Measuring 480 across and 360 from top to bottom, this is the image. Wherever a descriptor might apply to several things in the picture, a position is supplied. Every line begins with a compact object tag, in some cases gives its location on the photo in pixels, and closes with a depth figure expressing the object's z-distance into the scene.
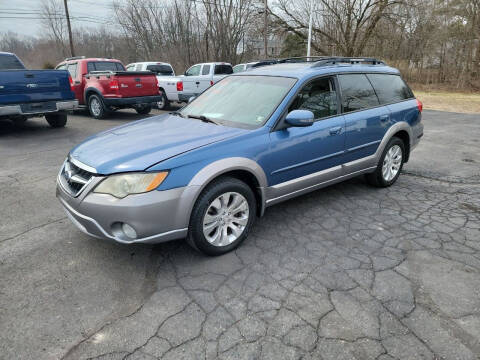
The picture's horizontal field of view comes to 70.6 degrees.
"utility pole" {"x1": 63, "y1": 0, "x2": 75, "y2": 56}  26.47
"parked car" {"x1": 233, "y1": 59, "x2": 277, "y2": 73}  14.19
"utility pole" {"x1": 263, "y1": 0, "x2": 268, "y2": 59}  24.95
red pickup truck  9.98
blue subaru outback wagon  2.64
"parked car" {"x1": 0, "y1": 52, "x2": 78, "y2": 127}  7.29
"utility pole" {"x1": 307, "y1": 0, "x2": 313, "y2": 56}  22.29
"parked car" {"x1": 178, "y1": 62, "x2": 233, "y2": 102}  12.41
